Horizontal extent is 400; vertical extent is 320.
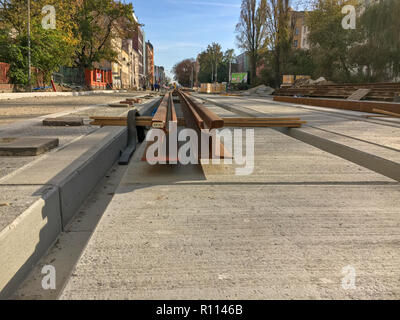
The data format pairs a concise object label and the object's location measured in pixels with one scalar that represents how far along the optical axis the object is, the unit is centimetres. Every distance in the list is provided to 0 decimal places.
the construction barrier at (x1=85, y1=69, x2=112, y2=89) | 4141
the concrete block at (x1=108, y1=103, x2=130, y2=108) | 1142
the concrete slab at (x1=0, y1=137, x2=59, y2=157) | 379
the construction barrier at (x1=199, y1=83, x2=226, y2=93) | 6126
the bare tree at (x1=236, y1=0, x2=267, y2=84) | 4906
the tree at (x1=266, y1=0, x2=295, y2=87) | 4112
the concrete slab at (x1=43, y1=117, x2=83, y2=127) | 654
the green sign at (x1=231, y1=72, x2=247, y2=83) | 6725
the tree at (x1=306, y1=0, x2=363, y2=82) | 3284
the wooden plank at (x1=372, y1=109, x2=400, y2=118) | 977
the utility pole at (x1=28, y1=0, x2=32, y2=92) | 2174
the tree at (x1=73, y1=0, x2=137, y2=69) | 3459
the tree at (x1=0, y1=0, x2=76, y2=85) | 2234
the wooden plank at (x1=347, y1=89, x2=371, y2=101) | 1591
